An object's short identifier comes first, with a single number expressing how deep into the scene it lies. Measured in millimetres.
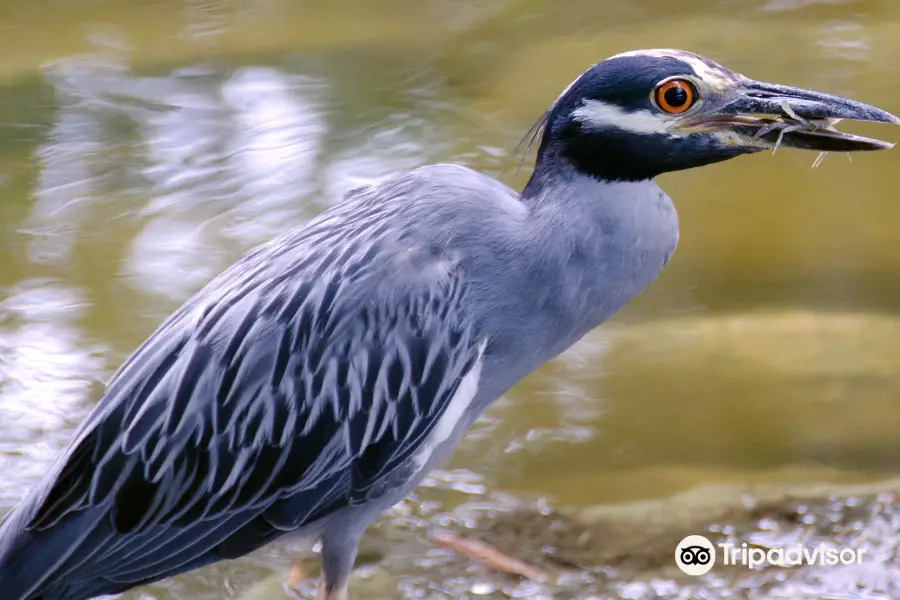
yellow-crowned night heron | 6348
